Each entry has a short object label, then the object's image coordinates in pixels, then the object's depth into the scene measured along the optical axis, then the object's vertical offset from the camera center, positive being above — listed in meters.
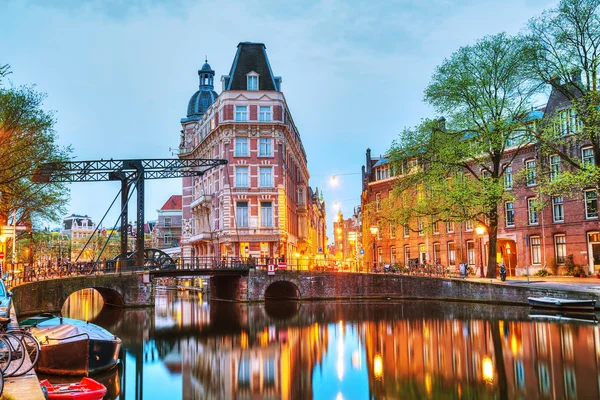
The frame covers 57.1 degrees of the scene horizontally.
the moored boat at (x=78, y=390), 13.17 -3.13
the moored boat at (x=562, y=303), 30.19 -3.18
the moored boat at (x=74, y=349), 16.97 -2.70
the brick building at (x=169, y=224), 100.50 +6.65
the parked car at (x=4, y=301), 15.19 -1.05
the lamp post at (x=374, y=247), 43.52 +0.94
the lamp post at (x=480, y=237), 37.75 +1.15
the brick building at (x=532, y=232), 40.66 +1.49
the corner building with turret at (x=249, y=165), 49.84 +8.48
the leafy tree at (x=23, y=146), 28.83 +6.71
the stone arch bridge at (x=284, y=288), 34.09 -2.39
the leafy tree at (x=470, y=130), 35.78 +8.16
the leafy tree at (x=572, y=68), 30.38 +10.58
